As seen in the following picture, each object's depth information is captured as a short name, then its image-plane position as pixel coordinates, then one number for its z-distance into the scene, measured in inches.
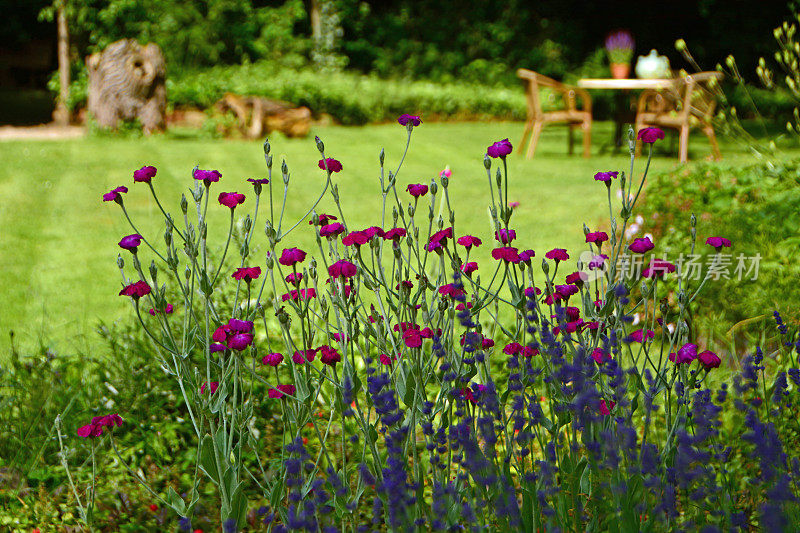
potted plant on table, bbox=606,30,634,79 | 424.8
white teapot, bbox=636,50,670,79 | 411.9
